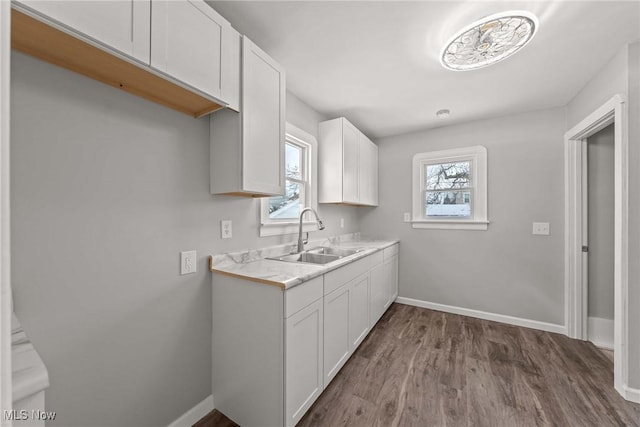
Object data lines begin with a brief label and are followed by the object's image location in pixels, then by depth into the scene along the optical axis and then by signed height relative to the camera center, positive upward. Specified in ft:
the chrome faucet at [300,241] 7.71 -0.83
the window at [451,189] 10.18 +1.05
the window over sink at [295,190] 7.27 +0.82
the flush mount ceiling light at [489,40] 4.68 +3.57
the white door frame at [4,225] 0.98 -0.04
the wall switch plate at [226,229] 5.63 -0.34
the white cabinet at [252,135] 4.91 +1.62
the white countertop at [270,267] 4.64 -1.17
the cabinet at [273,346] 4.44 -2.59
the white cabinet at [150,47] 2.85 +2.18
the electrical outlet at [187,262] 4.86 -0.94
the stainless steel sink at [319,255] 7.46 -1.29
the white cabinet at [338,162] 9.01 +1.89
